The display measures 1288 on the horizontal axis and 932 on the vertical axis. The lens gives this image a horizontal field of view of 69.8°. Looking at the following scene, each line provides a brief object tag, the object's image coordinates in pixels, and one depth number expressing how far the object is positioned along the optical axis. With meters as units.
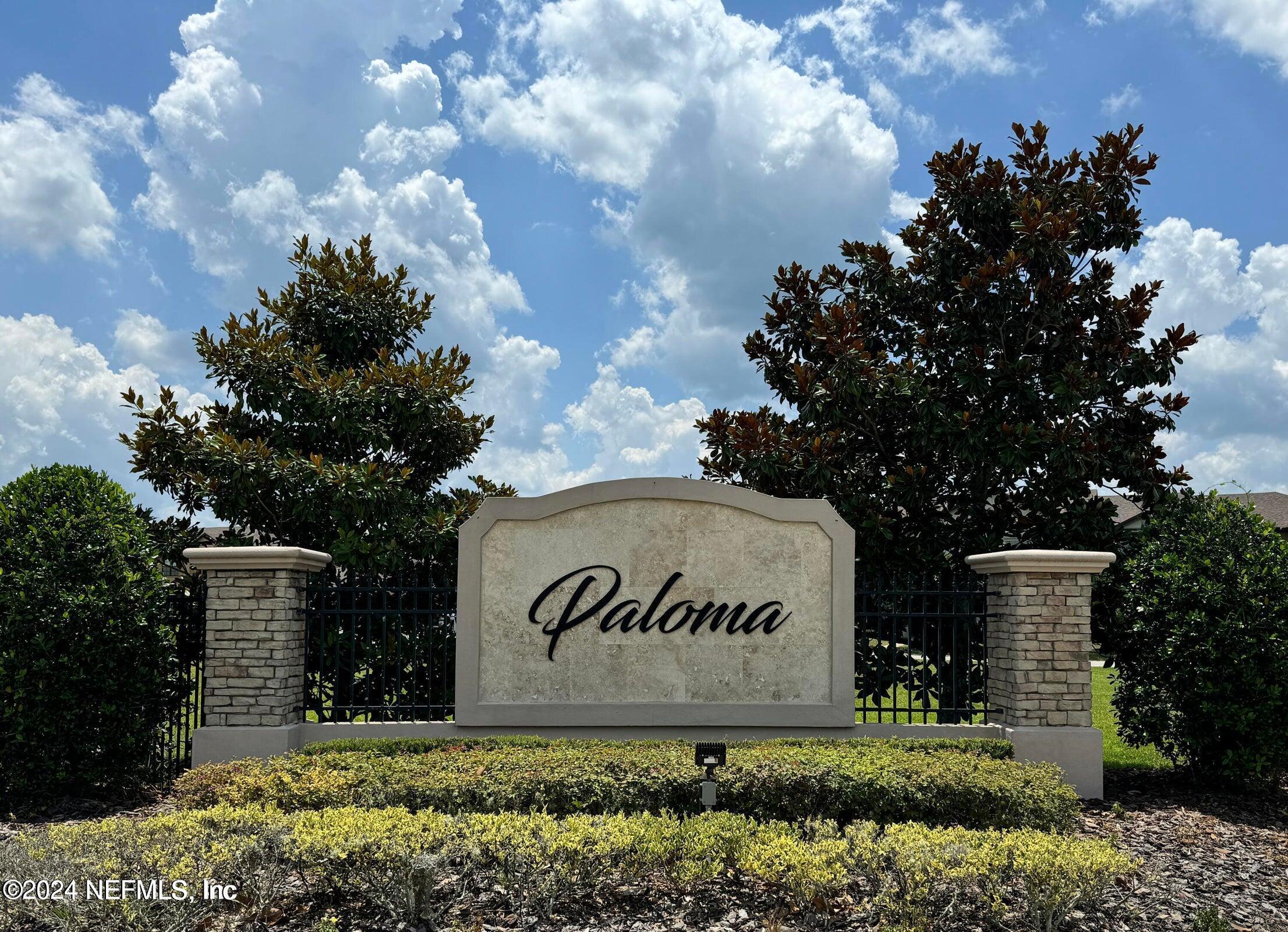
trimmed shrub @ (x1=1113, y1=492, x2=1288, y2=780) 9.81
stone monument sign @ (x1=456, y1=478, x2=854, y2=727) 10.03
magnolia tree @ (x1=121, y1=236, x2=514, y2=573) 12.16
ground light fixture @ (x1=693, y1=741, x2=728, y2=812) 6.69
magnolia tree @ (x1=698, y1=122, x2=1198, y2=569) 12.63
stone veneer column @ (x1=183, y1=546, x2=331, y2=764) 9.45
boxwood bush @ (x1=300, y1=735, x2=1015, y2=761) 8.99
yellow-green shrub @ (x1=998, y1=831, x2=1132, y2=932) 5.55
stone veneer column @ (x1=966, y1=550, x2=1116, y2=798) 9.78
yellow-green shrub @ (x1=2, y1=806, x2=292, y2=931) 5.31
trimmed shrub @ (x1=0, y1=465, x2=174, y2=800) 9.10
